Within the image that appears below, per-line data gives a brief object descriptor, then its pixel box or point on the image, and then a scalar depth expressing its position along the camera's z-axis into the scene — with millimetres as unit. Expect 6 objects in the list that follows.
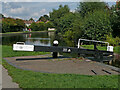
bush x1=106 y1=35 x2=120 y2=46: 19147
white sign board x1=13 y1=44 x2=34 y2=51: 9727
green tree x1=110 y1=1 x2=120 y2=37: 20969
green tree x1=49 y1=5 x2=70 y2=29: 66750
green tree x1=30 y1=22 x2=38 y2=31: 95000
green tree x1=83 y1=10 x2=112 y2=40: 21478
